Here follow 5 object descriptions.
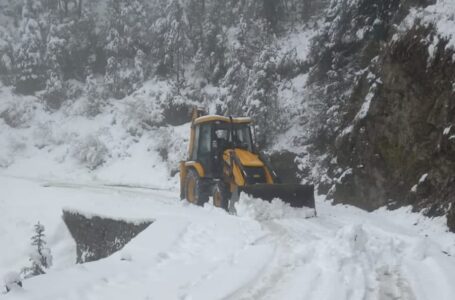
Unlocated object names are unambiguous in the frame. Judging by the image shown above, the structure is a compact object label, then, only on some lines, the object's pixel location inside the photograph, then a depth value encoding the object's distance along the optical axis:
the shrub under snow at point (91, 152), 22.66
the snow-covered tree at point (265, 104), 16.89
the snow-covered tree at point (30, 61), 28.17
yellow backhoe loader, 9.33
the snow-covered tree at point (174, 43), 24.71
